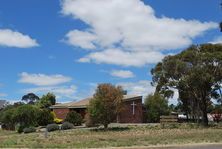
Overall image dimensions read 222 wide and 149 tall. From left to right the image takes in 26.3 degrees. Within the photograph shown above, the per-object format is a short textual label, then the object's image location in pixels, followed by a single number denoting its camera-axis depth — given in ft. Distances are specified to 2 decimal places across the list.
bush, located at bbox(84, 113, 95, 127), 141.82
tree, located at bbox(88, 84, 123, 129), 137.69
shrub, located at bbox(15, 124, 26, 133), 161.03
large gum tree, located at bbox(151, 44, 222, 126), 142.20
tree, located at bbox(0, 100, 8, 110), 357.61
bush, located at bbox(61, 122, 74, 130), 150.94
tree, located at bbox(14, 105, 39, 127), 181.92
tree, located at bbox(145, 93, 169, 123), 222.69
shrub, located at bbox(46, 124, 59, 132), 144.22
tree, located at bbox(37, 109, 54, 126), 195.72
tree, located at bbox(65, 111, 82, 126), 179.83
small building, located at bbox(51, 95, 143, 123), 202.80
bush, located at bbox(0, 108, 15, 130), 189.86
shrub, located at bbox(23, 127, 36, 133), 149.95
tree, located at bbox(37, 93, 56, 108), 261.24
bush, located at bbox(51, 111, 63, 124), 206.59
